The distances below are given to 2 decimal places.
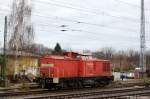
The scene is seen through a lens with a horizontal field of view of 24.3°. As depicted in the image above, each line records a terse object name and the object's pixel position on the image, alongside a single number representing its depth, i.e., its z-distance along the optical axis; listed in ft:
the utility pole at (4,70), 114.32
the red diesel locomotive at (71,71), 101.09
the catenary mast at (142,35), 127.13
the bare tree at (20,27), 154.99
